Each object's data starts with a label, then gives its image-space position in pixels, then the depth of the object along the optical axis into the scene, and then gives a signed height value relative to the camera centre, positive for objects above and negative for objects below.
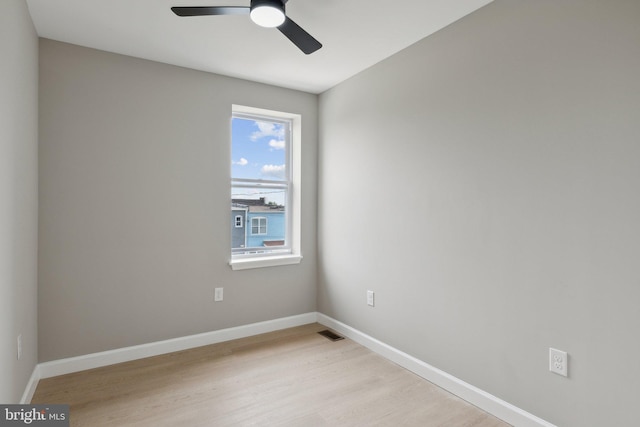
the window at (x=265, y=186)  3.45 +0.30
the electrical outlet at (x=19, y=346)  1.96 -0.75
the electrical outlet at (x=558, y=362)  1.75 -0.76
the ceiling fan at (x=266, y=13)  1.70 +1.02
